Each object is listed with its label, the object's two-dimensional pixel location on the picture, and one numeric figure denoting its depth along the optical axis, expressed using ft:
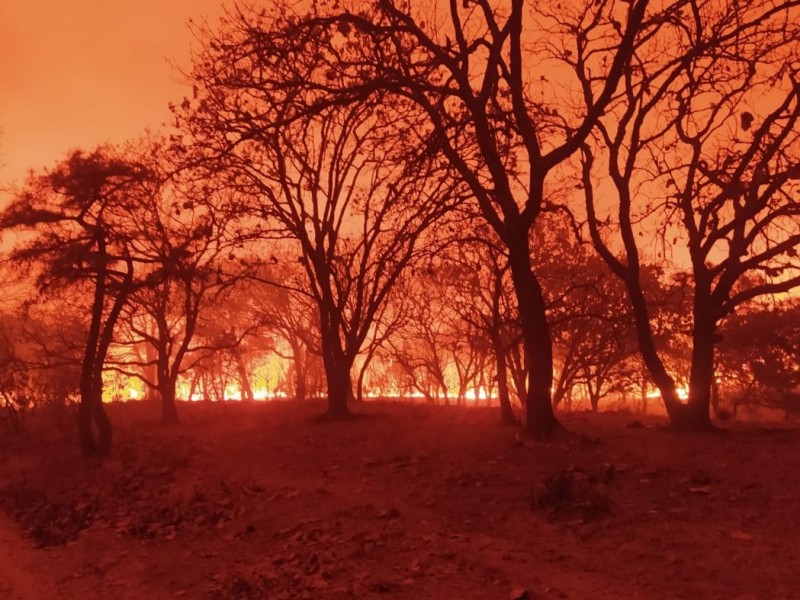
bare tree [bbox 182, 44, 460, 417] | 61.36
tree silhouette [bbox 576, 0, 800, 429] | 39.22
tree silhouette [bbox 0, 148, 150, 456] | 55.77
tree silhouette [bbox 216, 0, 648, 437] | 34.14
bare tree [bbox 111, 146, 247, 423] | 48.34
